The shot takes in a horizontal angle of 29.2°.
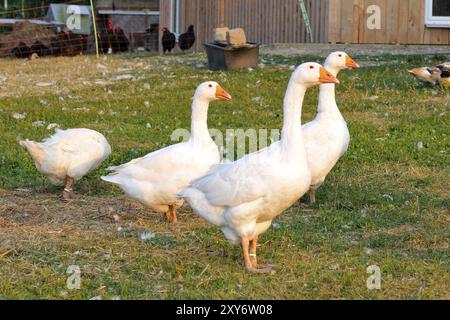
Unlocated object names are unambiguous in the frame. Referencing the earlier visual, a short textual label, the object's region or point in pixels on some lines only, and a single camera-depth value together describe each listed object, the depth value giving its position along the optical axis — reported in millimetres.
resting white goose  8727
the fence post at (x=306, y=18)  20516
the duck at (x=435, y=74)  13922
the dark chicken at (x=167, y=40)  26016
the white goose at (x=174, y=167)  7543
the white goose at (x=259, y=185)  6137
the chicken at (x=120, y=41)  28156
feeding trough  16875
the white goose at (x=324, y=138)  8141
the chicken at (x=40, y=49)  25547
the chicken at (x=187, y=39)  25438
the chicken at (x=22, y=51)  25719
